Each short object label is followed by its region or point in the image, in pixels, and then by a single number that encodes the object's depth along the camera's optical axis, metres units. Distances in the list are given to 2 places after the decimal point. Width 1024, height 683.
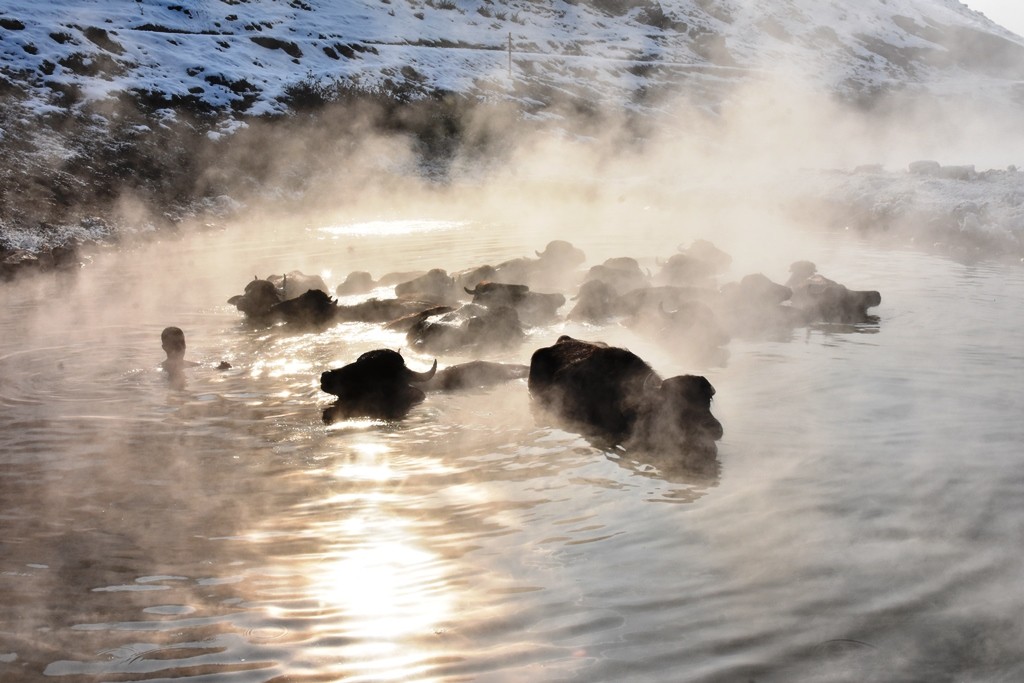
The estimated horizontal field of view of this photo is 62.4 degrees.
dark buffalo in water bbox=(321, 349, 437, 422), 9.73
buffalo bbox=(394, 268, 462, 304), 16.33
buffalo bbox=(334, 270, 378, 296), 17.25
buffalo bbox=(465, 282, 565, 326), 14.48
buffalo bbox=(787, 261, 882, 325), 13.64
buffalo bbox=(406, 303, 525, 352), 12.55
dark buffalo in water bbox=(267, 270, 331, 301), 16.48
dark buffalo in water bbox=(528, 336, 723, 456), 8.13
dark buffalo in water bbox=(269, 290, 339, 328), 14.34
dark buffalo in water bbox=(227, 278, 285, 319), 14.71
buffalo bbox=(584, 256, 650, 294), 15.85
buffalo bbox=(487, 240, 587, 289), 18.06
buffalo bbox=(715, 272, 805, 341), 13.14
